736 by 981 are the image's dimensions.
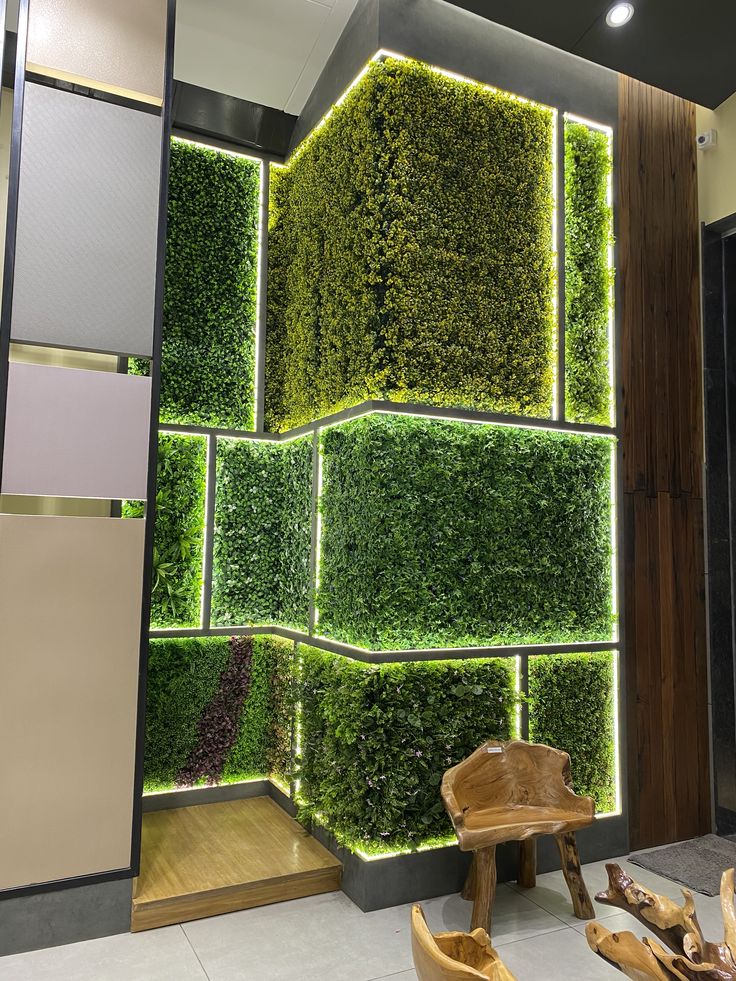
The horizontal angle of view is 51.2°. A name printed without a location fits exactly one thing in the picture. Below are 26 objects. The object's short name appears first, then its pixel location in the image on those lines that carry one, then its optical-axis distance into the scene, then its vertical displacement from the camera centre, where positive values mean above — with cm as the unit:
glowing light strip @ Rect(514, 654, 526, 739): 374 -66
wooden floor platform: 328 -144
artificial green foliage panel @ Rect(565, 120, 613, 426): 411 +155
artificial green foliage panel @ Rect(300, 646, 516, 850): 340 -81
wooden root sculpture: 142 -74
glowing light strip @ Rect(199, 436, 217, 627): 450 +44
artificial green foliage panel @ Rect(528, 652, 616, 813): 385 -78
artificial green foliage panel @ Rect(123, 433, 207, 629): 436 +13
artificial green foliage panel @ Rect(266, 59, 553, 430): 358 +152
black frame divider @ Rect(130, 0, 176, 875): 324 +50
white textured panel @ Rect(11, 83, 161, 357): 319 +140
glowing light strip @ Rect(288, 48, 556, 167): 368 +239
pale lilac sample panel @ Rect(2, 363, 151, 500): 312 +50
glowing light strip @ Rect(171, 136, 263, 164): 461 +248
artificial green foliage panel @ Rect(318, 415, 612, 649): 351 +12
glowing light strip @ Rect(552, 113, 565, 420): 399 +143
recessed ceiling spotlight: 378 +271
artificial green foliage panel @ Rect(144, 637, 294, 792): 430 -89
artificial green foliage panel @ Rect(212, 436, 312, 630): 453 +14
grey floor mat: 365 -150
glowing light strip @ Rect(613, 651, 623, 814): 400 -89
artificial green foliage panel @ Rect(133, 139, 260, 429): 450 +159
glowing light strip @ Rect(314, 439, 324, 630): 403 +8
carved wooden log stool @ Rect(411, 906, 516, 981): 131 -75
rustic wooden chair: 307 -108
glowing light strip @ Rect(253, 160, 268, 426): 475 +169
